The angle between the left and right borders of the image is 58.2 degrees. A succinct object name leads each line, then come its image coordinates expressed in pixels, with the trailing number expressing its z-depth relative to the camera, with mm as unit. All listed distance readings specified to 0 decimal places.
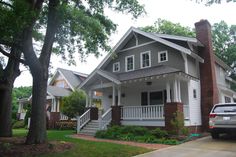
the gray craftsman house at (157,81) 13310
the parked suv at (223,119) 9531
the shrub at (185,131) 11525
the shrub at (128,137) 11563
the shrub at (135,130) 12156
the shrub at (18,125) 24391
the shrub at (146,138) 10823
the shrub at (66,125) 20430
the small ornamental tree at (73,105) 20188
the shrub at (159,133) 11398
